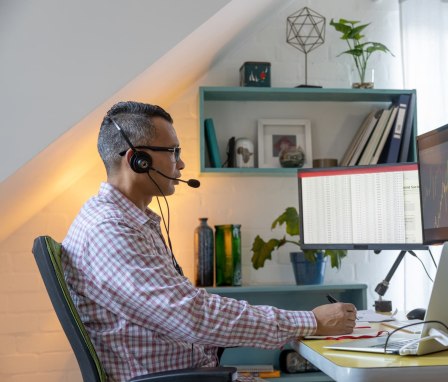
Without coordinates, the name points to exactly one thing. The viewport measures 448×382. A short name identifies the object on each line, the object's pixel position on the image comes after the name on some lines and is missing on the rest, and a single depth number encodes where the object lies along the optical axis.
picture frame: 3.15
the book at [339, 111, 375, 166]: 3.17
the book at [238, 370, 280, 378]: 2.84
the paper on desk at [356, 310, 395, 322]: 2.06
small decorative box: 3.07
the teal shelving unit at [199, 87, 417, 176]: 3.08
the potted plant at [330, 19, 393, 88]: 3.09
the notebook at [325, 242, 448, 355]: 1.41
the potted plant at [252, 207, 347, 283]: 2.90
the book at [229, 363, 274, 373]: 2.86
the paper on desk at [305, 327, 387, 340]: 1.72
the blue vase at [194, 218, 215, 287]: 2.94
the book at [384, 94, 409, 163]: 3.07
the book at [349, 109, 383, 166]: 3.13
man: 1.54
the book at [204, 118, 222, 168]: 3.00
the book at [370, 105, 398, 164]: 3.08
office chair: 1.44
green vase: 2.92
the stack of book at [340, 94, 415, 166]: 3.09
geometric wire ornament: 3.24
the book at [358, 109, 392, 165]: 3.10
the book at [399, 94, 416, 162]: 3.10
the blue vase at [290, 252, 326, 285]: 2.94
